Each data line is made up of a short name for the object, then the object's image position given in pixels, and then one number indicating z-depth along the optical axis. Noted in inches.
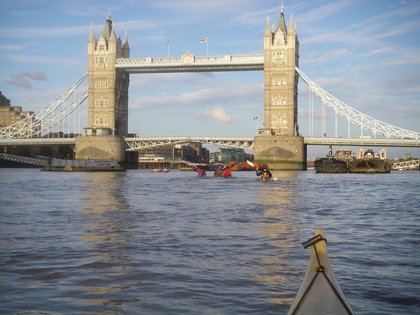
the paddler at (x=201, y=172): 2409.0
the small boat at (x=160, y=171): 3589.3
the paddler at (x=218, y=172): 2401.1
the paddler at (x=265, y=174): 1851.7
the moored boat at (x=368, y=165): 2888.8
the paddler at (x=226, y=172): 2280.1
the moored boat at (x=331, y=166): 2952.8
